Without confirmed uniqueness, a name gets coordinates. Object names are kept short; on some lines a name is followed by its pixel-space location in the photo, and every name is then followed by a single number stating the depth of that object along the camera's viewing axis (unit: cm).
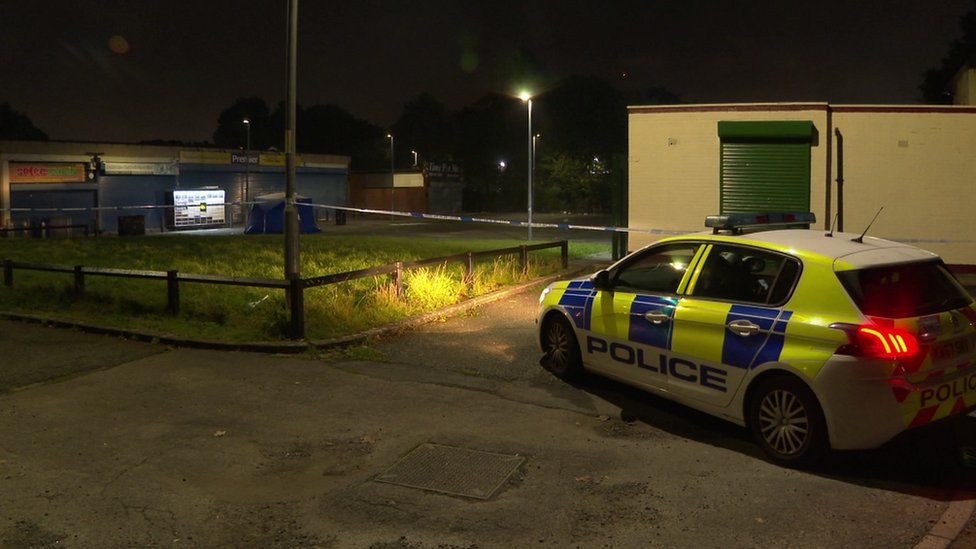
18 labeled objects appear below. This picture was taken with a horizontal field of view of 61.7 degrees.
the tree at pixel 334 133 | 11012
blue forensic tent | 3641
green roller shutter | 1750
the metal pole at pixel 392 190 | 6116
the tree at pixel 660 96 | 9581
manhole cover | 521
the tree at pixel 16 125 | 9000
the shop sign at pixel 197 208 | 4425
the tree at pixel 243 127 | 11094
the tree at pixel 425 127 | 9475
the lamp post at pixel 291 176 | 1024
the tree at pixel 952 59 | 5203
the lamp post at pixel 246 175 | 4859
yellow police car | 507
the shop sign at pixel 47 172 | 3784
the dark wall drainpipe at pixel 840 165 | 1744
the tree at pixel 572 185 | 7694
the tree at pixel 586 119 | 8188
